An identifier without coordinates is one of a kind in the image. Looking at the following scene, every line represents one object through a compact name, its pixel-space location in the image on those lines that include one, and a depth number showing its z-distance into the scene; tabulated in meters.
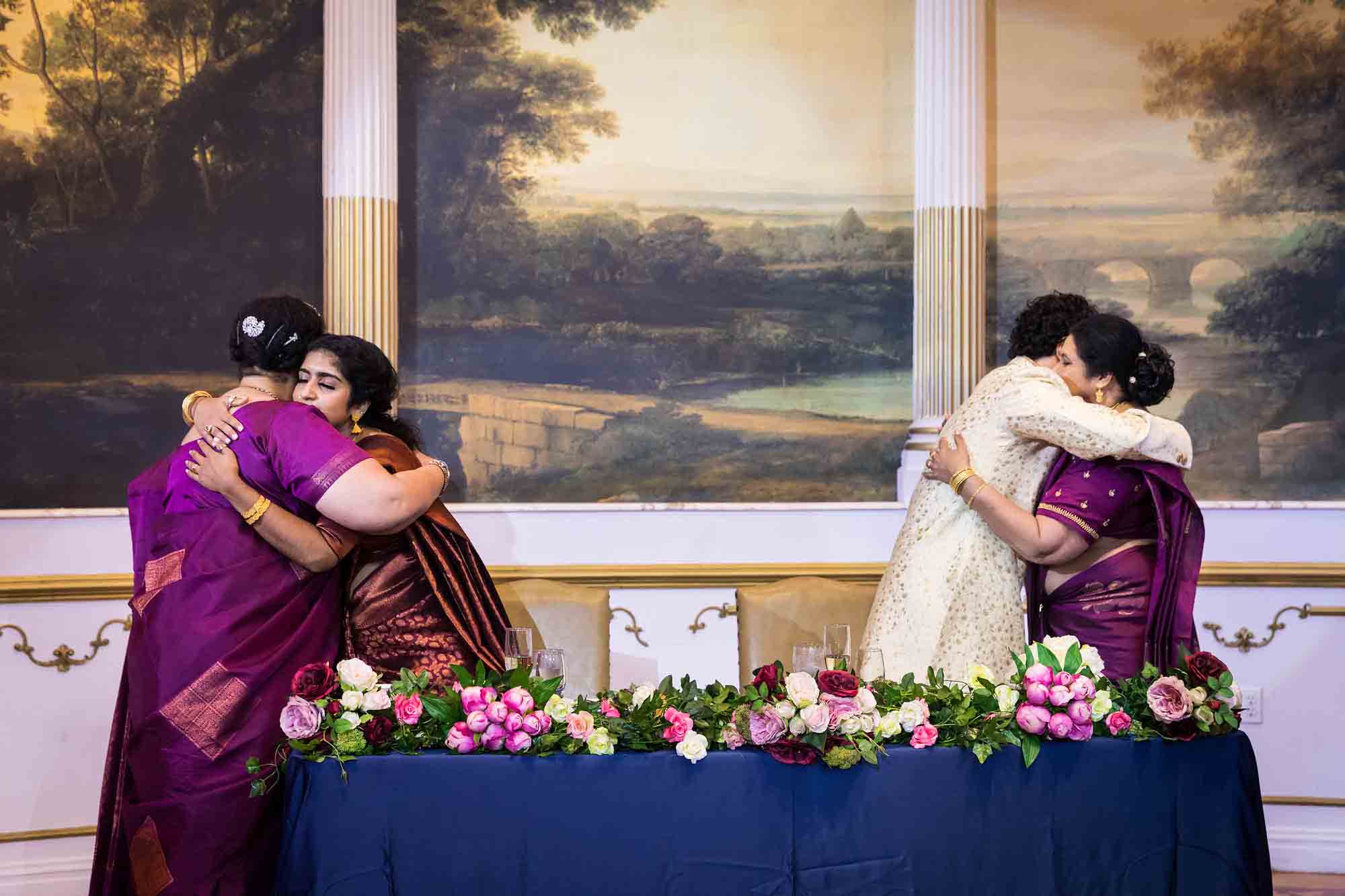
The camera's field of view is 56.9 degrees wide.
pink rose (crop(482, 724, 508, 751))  2.14
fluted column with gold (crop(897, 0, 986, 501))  4.51
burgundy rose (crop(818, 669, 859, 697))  2.16
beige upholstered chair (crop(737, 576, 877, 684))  3.53
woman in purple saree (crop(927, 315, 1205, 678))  2.78
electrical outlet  4.31
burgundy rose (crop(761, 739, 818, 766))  2.12
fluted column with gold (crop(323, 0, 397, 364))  4.36
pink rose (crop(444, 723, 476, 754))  2.14
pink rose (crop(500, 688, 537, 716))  2.14
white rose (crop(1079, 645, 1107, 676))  2.30
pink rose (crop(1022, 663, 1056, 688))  2.24
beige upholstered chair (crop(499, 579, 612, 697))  3.43
